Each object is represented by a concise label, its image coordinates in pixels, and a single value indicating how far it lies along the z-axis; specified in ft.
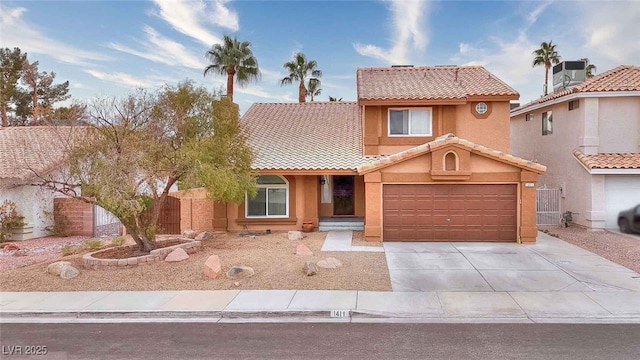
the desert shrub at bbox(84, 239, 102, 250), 45.14
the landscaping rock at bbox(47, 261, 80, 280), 35.53
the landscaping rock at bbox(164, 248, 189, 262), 41.04
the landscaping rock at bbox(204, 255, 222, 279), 35.29
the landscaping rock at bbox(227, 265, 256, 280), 35.35
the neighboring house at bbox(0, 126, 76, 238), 55.42
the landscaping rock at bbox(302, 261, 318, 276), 35.46
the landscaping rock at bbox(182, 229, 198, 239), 56.06
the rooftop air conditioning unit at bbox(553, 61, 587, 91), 74.49
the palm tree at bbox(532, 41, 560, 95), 143.64
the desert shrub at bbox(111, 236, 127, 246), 48.26
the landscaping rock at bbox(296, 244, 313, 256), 43.55
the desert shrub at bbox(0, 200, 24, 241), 55.42
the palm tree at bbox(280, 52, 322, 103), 123.34
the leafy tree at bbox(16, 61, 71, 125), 110.11
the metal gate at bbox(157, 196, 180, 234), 60.54
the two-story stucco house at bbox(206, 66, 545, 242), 50.85
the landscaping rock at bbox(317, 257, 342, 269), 38.06
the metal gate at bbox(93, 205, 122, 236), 61.52
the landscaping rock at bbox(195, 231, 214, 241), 52.81
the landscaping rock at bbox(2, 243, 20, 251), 49.78
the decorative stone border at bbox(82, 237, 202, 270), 38.63
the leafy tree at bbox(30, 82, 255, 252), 37.45
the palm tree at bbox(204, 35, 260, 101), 99.66
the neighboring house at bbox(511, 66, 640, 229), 57.23
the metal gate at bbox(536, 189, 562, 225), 65.36
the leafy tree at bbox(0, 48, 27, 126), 101.96
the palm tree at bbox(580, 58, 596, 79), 135.85
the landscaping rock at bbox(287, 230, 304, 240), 52.75
